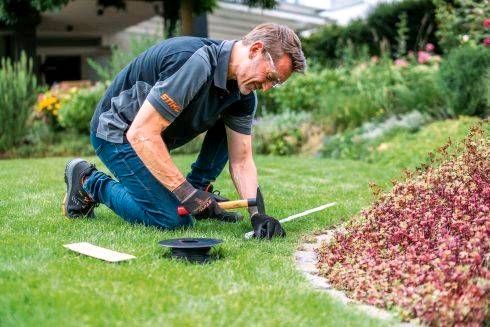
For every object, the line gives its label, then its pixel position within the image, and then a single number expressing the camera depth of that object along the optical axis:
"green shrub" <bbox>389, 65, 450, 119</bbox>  9.16
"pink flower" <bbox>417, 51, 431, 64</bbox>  10.89
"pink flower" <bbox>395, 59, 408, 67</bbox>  10.89
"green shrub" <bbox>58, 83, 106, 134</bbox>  10.62
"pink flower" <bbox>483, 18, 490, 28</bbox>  8.28
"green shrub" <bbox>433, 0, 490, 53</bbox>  10.19
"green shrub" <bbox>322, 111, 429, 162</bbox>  8.99
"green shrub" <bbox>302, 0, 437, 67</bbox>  14.88
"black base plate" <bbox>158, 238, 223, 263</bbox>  3.31
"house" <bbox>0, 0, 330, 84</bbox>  15.88
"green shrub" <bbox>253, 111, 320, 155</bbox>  10.03
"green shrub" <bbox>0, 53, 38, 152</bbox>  9.87
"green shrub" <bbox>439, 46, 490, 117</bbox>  8.52
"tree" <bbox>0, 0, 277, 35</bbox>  9.82
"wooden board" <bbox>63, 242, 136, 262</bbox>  3.26
